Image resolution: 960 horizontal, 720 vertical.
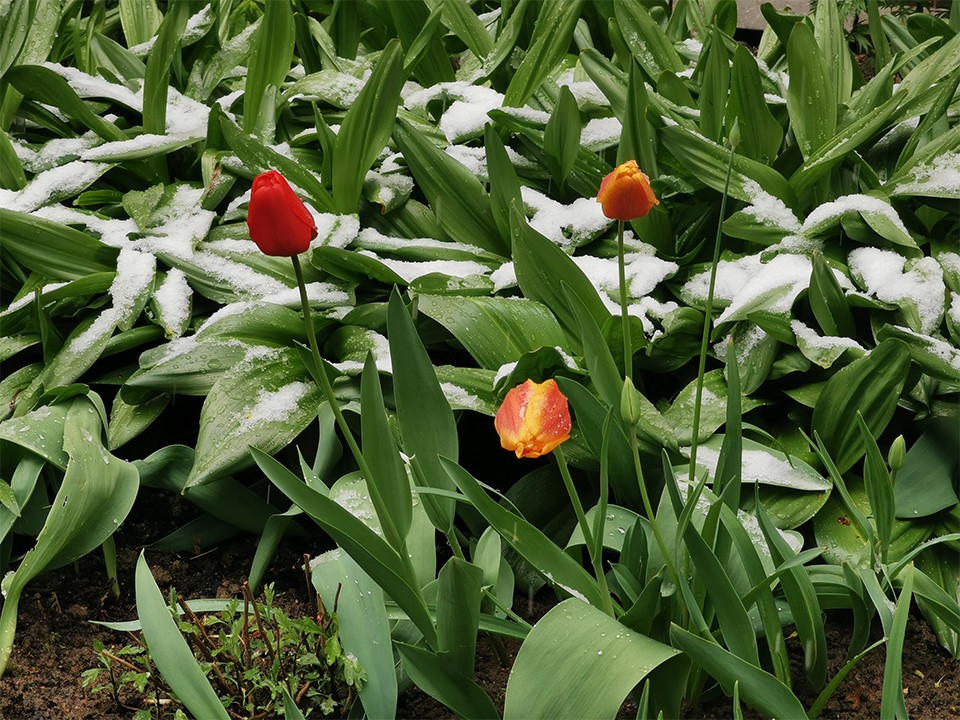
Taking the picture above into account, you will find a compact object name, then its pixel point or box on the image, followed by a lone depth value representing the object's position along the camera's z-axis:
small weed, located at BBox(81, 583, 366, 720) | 1.28
